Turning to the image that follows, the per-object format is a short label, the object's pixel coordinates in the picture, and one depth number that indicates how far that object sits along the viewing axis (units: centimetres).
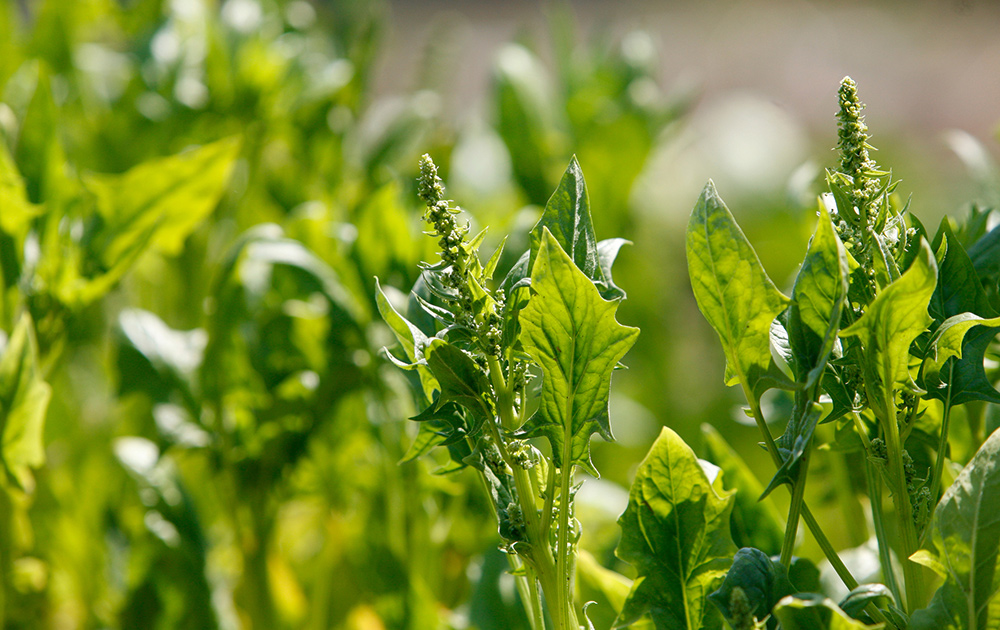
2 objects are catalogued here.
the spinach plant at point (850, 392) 127
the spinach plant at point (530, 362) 127
